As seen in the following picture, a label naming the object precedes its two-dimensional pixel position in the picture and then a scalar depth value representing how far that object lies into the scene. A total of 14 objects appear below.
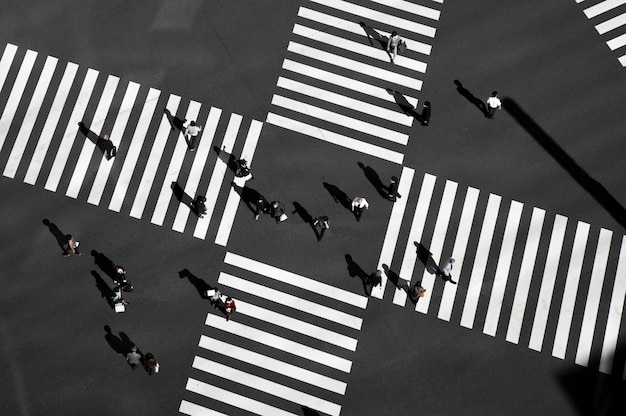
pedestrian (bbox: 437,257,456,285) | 33.59
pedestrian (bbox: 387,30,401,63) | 35.60
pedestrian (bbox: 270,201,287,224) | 34.56
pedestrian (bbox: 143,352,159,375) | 33.25
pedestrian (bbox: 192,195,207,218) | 34.59
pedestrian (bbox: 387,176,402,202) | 34.53
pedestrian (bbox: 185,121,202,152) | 35.21
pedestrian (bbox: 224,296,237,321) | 33.75
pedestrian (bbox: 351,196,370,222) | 34.34
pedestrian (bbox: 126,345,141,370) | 33.53
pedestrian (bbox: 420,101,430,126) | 35.06
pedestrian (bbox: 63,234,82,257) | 34.42
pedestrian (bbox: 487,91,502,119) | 34.91
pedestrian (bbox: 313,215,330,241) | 34.48
